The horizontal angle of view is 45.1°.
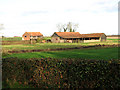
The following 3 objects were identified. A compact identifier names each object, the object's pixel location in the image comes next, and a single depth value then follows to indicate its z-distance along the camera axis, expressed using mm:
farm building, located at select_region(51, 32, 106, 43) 66938
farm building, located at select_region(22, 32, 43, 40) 93125
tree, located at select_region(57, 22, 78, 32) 94438
